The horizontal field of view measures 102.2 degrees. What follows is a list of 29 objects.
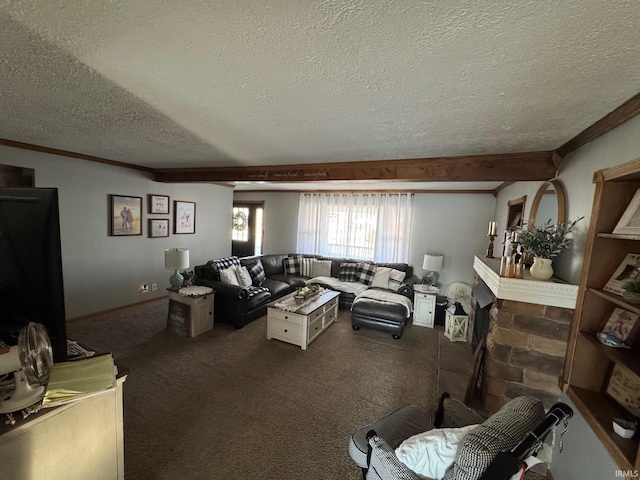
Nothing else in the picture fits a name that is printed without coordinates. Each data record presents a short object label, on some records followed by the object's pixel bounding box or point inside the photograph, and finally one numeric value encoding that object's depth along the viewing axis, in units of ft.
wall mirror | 6.76
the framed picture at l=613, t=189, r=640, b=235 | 4.11
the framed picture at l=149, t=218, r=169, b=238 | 14.25
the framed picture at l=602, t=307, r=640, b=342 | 4.41
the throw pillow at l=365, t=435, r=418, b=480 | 3.75
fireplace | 6.10
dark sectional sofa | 12.09
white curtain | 17.07
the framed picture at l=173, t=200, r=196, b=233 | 15.49
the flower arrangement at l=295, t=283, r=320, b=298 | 12.25
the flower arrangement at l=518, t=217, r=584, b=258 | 6.10
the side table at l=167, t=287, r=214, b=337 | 10.98
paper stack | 3.03
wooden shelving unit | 4.16
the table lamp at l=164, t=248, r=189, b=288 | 11.67
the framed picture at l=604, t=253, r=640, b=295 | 4.33
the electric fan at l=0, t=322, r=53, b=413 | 2.76
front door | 22.26
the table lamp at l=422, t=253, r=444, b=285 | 14.89
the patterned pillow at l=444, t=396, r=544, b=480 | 2.94
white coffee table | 10.59
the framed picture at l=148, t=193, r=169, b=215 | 14.06
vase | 6.21
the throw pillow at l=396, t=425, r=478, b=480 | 3.53
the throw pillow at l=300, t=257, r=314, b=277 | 18.30
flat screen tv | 3.01
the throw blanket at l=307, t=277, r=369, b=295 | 15.57
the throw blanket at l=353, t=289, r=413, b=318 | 12.90
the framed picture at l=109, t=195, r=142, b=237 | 12.50
